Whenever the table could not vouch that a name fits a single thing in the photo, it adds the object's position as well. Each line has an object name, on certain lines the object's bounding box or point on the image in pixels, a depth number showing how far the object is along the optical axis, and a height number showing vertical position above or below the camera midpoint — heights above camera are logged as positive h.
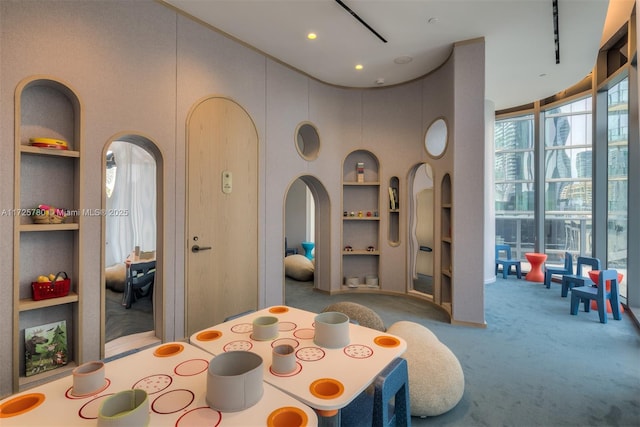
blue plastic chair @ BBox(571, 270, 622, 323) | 3.74 -1.01
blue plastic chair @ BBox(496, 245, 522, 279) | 6.00 -0.95
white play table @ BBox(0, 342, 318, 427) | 0.98 -0.63
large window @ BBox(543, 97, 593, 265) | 5.40 +0.55
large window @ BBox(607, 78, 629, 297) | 4.30 +0.50
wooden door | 3.22 -0.02
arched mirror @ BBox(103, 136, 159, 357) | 3.41 -0.28
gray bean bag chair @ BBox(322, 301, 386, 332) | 2.54 -0.83
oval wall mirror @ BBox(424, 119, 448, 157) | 4.46 +1.03
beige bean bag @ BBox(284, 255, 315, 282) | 5.85 -1.05
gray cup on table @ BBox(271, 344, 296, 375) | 1.26 -0.59
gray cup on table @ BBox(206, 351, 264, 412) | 1.02 -0.57
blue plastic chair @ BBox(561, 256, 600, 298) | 4.51 -0.95
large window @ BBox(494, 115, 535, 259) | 6.10 +0.54
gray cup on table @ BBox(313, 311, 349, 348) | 1.50 -0.57
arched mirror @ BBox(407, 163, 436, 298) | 5.06 -0.27
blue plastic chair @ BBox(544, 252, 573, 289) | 5.12 -0.95
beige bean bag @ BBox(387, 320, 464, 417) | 2.05 -1.09
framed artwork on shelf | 2.29 -0.99
